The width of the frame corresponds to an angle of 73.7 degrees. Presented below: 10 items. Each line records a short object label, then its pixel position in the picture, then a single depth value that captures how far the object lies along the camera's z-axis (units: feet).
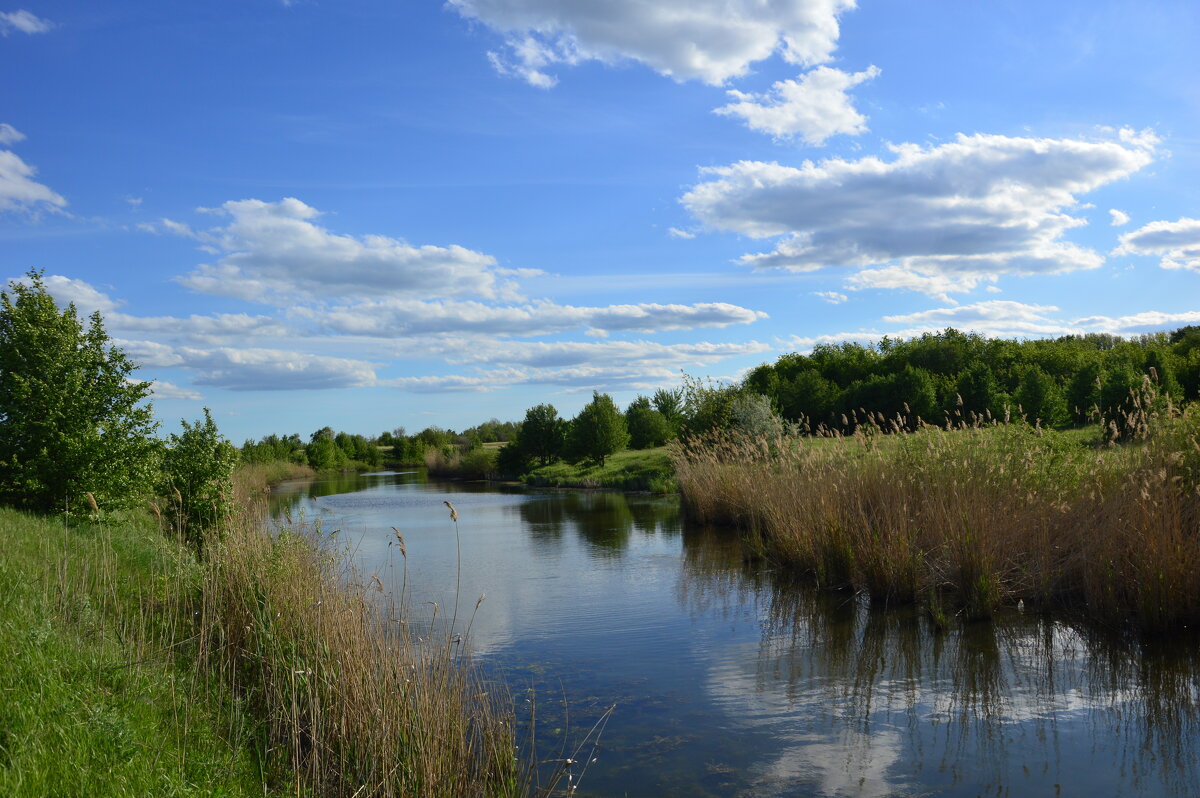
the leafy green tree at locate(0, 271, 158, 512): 48.83
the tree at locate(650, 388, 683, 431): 193.62
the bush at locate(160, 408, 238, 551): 43.83
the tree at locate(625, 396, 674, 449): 171.22
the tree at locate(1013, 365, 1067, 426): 92.48
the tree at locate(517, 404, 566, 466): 174.91
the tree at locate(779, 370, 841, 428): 149.89
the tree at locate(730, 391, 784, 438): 80.79
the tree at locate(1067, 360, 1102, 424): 83.56
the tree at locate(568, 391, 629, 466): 151.84
